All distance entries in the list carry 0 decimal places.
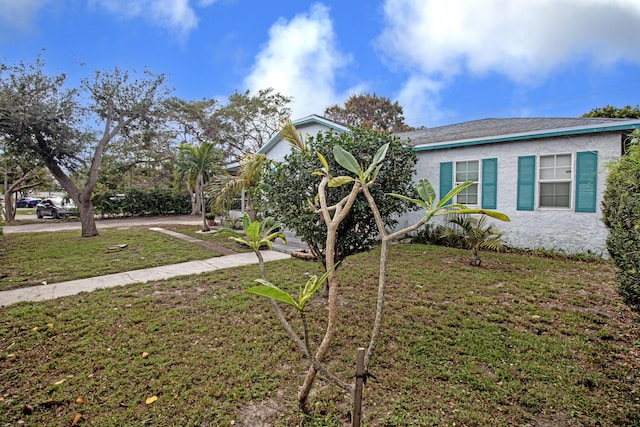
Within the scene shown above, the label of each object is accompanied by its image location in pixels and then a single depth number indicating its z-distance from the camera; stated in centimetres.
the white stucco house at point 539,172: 715
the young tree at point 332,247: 170
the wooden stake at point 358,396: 169
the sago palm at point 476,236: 670
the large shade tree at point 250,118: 2389
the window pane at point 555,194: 762
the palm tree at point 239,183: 1049
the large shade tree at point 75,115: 945
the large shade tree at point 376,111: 3164
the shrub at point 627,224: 259
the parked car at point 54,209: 1975
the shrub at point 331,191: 425
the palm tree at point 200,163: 1273
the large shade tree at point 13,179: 1628
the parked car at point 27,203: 3262
